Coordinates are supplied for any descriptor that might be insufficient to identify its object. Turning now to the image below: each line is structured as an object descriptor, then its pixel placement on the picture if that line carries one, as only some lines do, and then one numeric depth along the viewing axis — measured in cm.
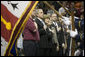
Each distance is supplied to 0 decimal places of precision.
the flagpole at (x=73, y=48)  773
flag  682
